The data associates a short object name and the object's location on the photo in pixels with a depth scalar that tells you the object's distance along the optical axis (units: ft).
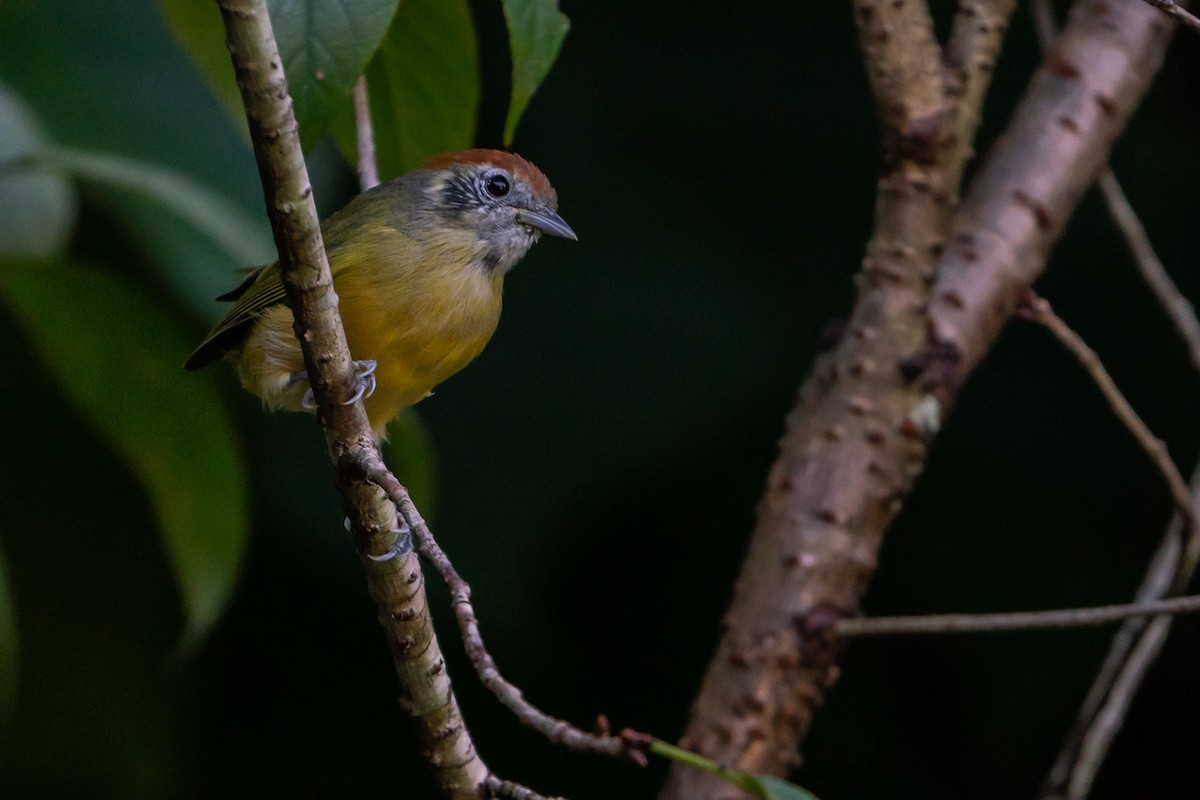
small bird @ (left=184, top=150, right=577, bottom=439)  15.65
